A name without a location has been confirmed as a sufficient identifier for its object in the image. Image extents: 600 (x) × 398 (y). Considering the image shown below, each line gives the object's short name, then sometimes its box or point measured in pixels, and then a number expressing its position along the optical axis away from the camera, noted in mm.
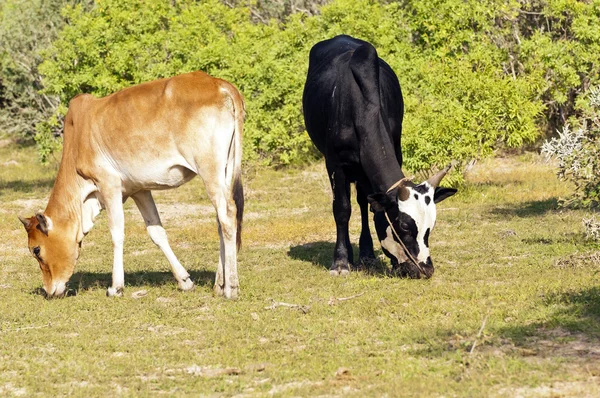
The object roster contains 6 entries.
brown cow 18469
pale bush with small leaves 20578
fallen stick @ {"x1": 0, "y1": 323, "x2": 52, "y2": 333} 16828
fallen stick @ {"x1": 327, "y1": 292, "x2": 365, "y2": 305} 17578
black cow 19234
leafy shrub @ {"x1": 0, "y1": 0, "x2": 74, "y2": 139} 50562
